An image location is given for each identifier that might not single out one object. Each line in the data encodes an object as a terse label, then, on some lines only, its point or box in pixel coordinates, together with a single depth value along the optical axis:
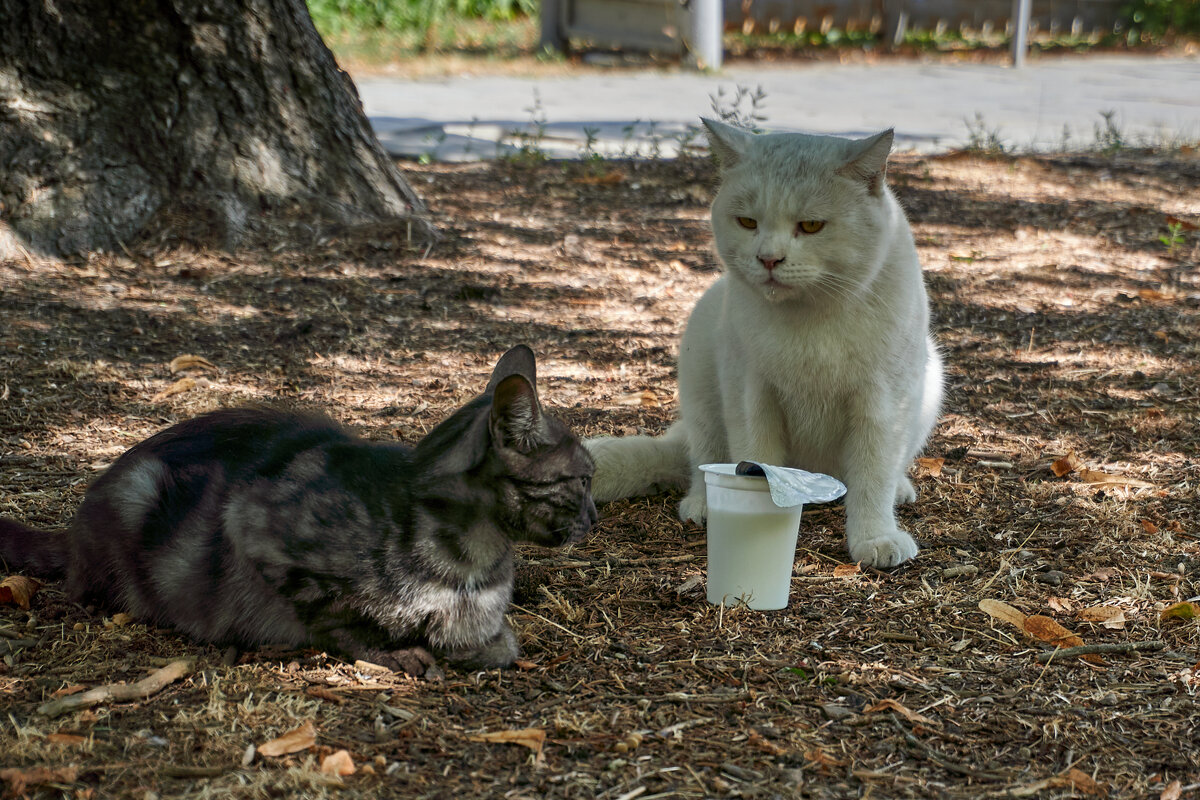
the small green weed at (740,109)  7.48
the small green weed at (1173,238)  6.70
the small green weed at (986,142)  8.55
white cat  3.45
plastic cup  3.15
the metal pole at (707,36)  13.91
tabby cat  2.78
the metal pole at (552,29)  15.59
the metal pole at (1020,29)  13.84
